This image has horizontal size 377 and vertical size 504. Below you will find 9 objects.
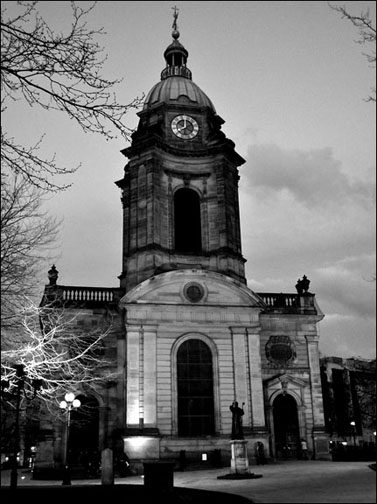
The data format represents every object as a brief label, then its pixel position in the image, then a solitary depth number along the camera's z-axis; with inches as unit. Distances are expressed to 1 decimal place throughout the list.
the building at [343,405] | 2578.7
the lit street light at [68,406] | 927.7
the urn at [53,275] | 1489.9
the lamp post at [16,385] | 658.2
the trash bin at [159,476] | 708.0
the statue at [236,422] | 1026.5
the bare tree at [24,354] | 643.5
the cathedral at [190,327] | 1330.0
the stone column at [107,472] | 894.4
